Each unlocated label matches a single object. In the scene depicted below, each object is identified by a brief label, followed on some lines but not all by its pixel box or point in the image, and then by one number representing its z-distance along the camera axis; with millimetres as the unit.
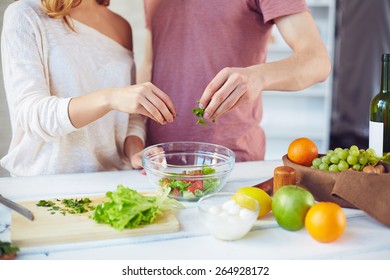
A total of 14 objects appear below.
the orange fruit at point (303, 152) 1344
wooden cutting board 1064
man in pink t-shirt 1663
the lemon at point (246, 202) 1110
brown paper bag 1170
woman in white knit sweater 1448
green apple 1119
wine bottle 1452
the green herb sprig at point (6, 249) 997
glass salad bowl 1296
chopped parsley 1206
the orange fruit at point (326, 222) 1051
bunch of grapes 1274
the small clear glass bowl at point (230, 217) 1058
